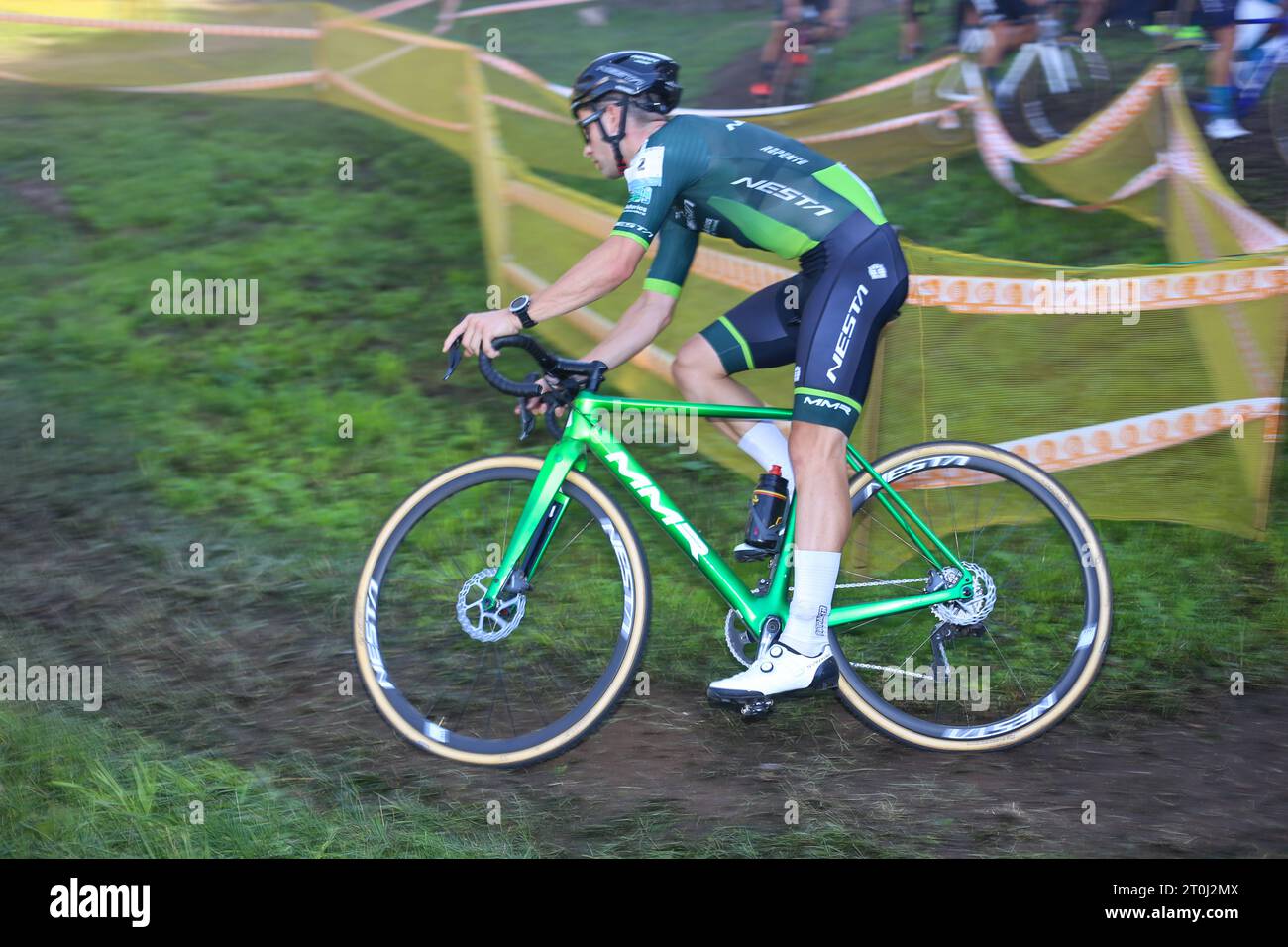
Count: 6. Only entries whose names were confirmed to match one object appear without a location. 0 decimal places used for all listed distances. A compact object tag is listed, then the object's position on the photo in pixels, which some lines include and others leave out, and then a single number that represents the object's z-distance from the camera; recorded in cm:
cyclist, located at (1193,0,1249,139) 809
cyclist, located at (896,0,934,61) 985
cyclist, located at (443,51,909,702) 391
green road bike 404
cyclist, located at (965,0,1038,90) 839
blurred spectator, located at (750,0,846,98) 973
